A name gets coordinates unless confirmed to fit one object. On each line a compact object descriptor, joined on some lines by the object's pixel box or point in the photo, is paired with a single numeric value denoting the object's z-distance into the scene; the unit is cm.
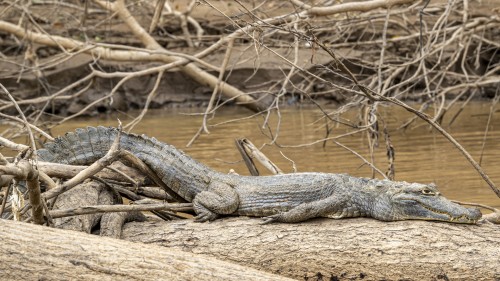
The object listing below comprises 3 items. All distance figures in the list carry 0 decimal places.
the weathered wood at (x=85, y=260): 938
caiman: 1134
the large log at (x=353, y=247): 1059
